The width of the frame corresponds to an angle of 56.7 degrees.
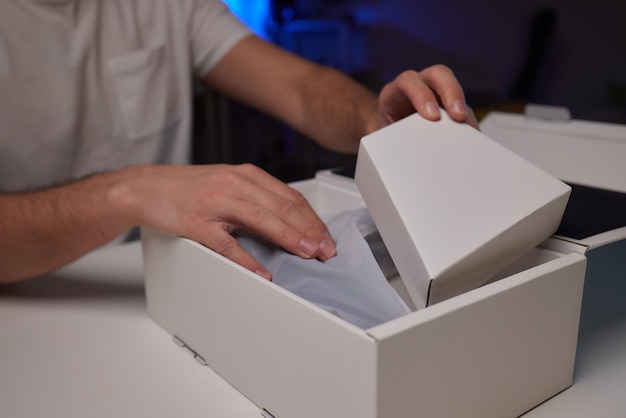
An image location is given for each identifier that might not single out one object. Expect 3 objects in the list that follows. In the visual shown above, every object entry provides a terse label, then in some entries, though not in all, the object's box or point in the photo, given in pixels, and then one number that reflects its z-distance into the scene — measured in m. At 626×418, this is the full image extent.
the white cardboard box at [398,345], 0.32
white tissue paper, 0.41
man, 0.52
